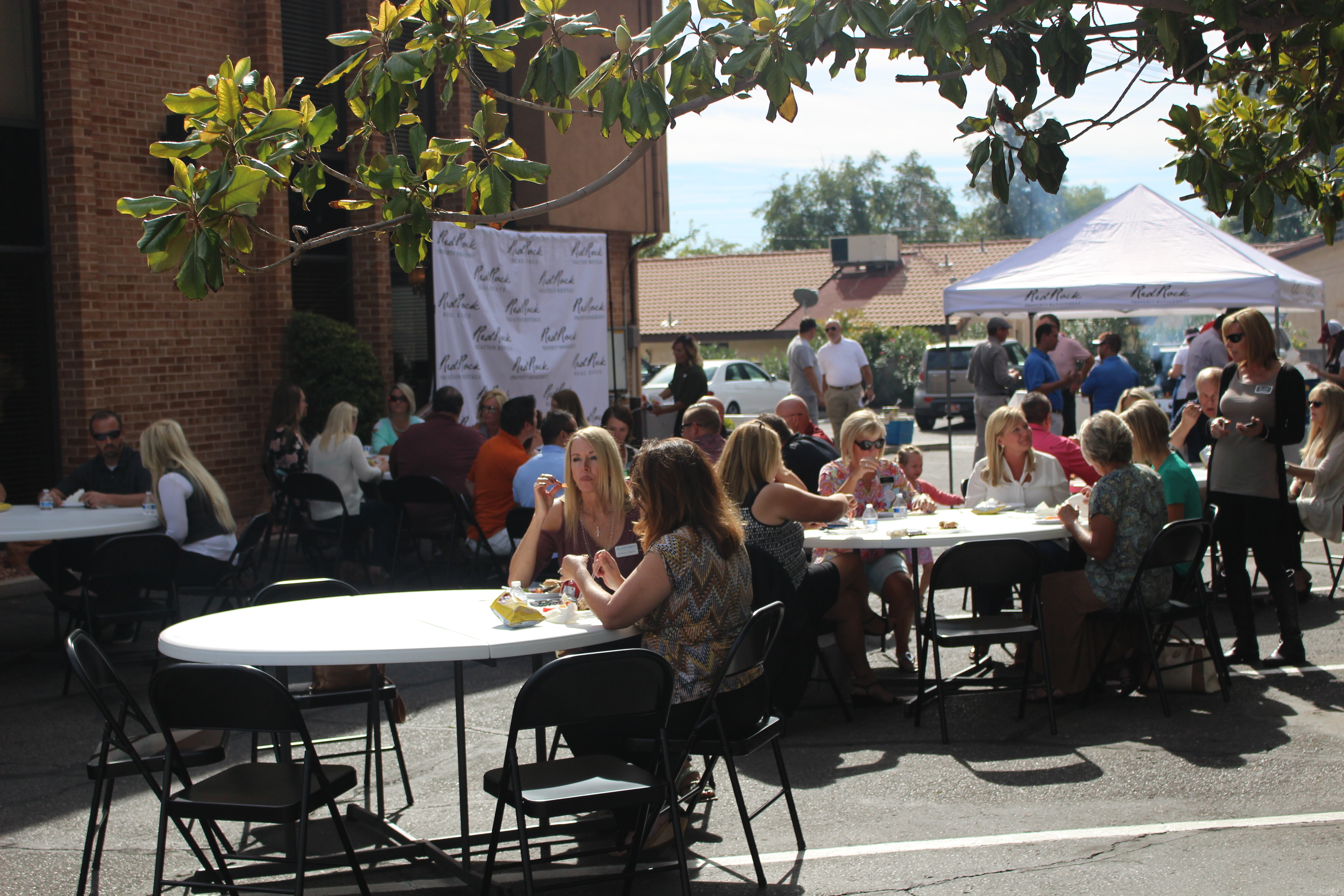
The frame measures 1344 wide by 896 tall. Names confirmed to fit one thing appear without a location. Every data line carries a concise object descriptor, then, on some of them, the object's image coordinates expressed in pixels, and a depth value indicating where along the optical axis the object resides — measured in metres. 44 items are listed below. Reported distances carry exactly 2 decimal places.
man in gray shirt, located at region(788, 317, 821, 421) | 14.98
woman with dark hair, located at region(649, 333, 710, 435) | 13.12
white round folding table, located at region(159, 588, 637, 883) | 3.81
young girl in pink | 7.77
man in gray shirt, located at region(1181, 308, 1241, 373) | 12.55
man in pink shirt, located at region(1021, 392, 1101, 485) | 7.63
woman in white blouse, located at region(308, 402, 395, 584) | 9.01
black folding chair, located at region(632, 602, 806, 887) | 4.04
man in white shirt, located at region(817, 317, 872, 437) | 15.74
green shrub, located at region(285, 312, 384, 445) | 10.91
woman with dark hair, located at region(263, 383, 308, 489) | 9.02
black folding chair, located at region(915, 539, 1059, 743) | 5.52
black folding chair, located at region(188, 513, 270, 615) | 6.83
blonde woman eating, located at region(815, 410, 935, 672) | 6.61
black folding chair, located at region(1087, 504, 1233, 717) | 5.78
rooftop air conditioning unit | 45.28
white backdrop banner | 11.07
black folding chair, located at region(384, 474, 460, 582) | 8.52
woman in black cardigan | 6.61
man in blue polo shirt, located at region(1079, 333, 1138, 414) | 12.72
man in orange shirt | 8.24
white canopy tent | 10.57
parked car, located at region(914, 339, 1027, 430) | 25.19
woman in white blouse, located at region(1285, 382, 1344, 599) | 7.76
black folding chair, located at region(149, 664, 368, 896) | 3.45
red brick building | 9.66
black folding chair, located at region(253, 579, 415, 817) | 4.62
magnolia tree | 3.48
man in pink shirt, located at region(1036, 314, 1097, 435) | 13.24
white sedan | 27.70
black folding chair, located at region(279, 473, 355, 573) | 8.52
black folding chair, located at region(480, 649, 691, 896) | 3.49
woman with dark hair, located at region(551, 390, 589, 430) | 9.29
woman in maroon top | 5.31
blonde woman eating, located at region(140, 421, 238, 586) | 6.99
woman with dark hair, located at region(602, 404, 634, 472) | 9.34
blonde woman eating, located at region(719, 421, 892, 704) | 5.62
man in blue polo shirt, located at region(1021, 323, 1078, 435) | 12.41
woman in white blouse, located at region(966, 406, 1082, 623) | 7.11
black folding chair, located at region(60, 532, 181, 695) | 6.31
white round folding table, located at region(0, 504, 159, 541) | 6.54
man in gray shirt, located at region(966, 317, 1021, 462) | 12.88
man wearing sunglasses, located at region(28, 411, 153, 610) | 7.38
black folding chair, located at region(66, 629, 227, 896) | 3.84
